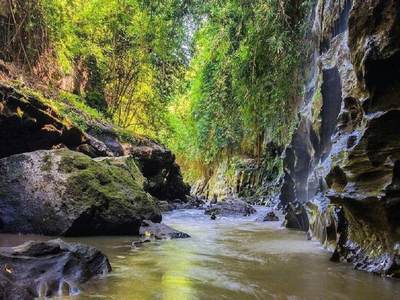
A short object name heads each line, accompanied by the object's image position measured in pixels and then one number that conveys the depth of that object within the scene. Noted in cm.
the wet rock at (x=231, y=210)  1134
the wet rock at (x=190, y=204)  1324
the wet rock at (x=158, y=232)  599
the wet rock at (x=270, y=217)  969
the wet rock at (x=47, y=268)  280
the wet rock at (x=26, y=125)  731
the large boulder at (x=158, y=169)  1262
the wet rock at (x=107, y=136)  1086
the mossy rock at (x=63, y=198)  572
